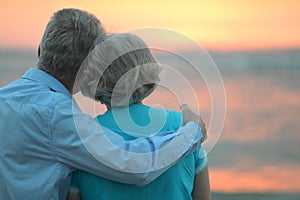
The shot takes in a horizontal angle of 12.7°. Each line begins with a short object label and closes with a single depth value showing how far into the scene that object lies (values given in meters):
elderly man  4.31
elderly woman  4.40
